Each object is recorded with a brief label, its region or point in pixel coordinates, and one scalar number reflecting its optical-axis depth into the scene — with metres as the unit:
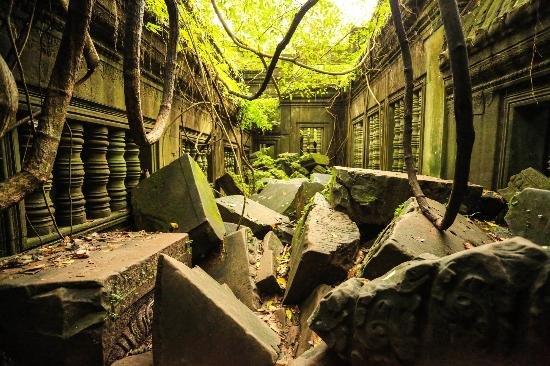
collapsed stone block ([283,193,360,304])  2.62
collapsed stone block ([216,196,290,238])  4.75
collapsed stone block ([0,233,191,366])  1.62
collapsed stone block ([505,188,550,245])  2.01
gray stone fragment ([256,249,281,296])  3.15
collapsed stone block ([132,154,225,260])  3.23
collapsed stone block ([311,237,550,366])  1.10
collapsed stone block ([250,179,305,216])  6.16
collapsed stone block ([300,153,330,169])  12.05
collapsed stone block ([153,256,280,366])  1.64
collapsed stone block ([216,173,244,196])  7.08
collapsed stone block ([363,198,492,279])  1.95
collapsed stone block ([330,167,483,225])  3.07
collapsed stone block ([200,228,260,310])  2.92
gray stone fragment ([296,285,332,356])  2.18
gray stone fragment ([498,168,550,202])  2.81
